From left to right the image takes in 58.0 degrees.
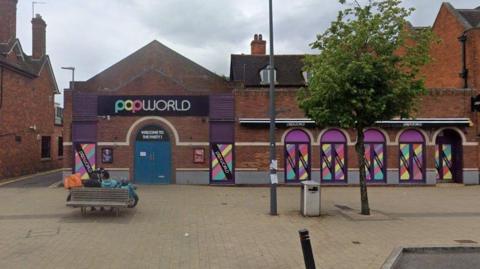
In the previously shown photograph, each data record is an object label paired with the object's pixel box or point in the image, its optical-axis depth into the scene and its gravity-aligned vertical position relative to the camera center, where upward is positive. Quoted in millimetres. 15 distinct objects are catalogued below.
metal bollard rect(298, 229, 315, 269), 5242 -1224
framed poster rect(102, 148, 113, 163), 19516 -204
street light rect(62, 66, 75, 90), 21762 +4144
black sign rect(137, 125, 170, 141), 19781 +744
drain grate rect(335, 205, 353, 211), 13219 -1794
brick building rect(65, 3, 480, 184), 19656 +563
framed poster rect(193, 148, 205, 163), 19766 -228
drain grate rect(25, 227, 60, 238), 9281 -1799
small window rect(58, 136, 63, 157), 32172 +354
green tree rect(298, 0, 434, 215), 11508 +2124
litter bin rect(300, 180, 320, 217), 11734 -1374
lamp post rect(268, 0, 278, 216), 12289 +821
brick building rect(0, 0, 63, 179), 22594 +2794
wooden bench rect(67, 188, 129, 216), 11273 -1217
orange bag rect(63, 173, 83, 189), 12387 -902
